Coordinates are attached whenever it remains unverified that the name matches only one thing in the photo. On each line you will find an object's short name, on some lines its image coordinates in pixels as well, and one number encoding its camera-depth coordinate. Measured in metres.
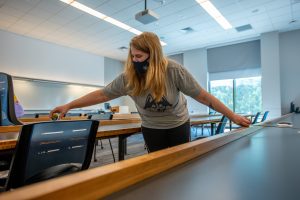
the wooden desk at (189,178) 0.35
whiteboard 6.10
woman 1.17
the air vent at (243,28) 5.88
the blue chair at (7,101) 1.84
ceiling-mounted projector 3.82
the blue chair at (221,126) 2.42
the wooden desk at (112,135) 0.81
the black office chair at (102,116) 2.70
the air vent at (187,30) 5.96
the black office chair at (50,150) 0.76
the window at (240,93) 6.90
